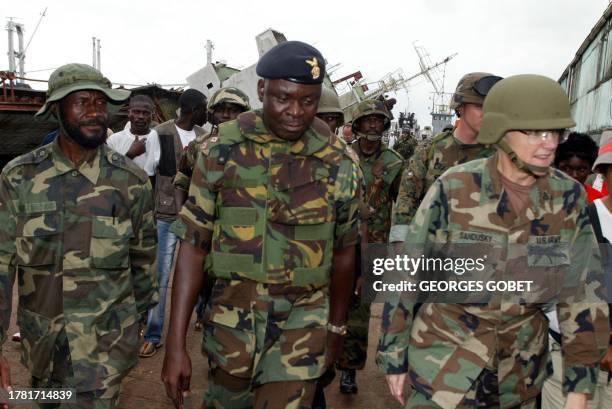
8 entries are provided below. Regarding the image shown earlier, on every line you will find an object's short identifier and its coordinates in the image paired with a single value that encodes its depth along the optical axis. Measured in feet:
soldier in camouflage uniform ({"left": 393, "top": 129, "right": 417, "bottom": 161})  52.90
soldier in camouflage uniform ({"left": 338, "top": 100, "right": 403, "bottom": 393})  15.39
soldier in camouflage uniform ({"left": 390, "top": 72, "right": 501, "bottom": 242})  11.85
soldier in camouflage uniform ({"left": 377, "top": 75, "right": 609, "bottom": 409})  6.70
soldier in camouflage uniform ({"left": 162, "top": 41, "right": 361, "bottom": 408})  7.47
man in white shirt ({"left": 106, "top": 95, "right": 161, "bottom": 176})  16.43
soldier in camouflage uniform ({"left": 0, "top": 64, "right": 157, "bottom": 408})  8.18
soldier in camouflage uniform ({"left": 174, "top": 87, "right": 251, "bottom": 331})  13.84
